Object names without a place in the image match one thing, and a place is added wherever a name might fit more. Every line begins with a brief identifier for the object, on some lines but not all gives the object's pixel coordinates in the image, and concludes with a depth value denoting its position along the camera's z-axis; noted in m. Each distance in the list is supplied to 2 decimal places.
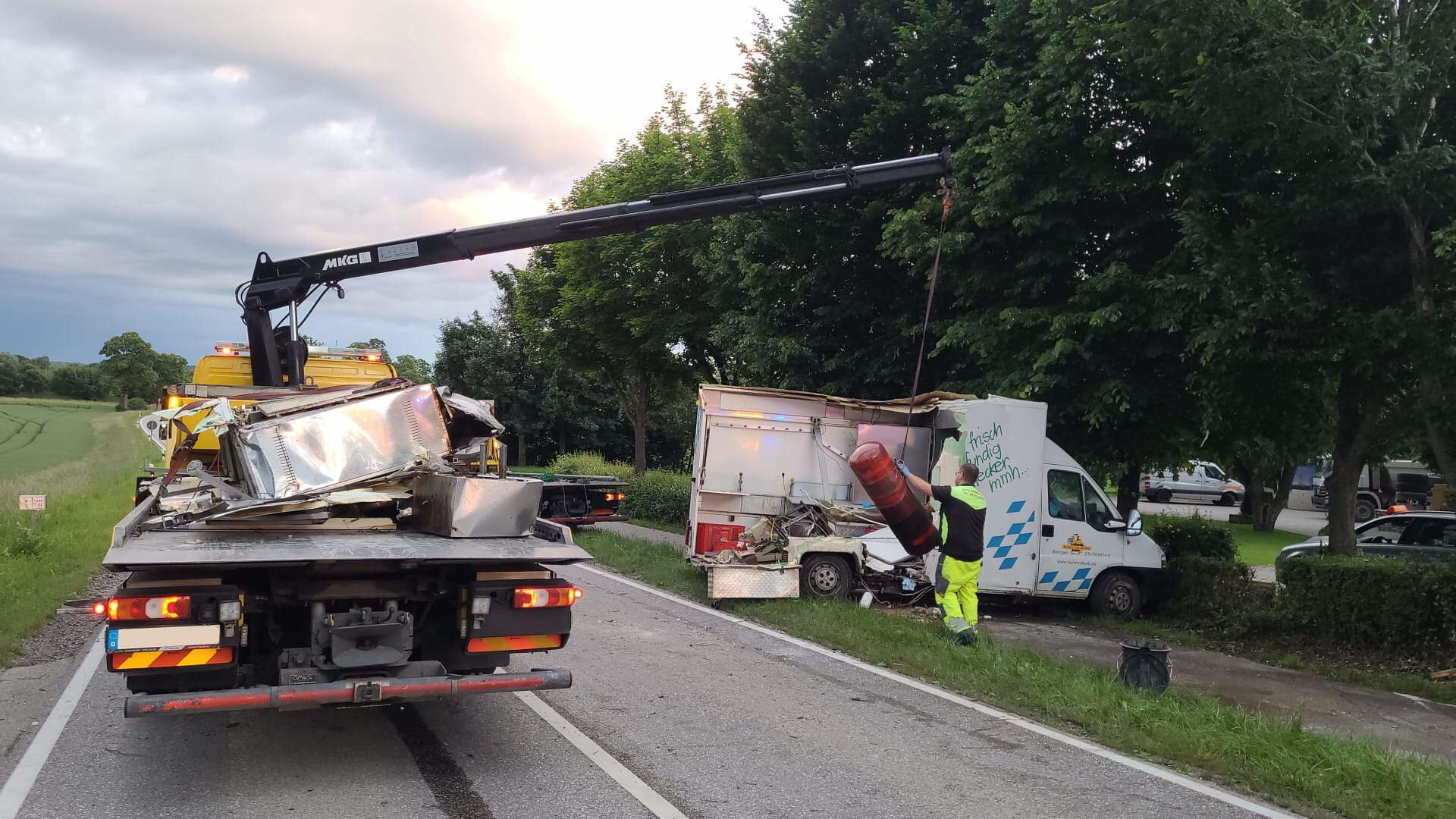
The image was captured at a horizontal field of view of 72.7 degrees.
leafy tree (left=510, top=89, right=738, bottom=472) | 24.59
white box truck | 11.88
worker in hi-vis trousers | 9.16
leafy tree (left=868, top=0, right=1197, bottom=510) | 11.69
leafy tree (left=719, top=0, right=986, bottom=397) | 14.68
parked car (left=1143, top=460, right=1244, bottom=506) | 41.59
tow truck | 4.74
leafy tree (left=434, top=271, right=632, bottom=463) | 48.16
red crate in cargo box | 12.73
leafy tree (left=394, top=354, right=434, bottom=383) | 106.30
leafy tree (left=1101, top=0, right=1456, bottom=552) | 8.91
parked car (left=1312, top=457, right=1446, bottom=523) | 35.56
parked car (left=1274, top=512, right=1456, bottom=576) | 14.05
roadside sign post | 12.84
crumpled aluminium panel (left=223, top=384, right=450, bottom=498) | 6.24
